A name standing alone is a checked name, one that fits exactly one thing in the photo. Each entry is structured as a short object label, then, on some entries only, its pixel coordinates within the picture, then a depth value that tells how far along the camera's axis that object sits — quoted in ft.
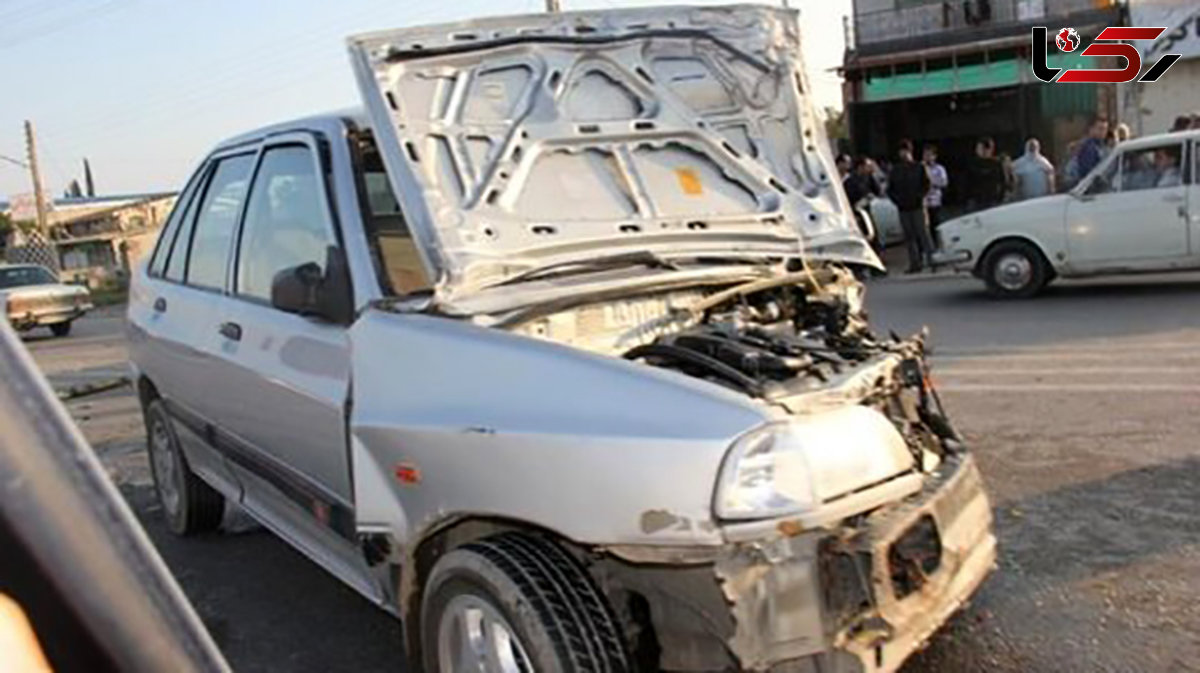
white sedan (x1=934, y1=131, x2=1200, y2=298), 35.35
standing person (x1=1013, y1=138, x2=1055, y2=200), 47.88
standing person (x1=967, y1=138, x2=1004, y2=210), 54.80
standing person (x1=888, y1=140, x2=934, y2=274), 46.34
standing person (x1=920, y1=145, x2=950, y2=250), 51.52
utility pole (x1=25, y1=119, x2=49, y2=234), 137.39
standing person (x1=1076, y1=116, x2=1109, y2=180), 45.85
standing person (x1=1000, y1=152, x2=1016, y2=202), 50.14
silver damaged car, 8.41
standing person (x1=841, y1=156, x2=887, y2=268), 52.26
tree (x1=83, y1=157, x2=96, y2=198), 280.31
